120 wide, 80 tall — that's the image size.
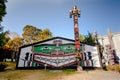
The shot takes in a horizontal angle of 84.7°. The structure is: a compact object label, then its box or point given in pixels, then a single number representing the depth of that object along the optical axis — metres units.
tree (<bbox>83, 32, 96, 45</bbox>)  19.45
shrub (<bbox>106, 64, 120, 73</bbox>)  10.34
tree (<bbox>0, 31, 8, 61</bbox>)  9.36
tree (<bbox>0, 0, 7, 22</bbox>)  9.86
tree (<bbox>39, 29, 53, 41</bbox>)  23.52
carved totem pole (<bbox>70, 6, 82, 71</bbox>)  10.24
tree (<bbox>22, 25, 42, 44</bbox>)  26.53
